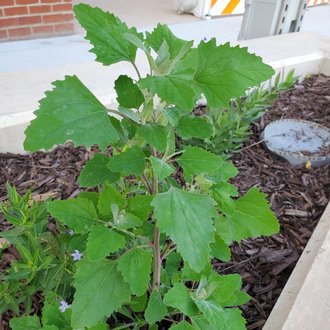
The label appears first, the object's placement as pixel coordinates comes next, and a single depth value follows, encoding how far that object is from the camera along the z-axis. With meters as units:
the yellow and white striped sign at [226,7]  5.61
